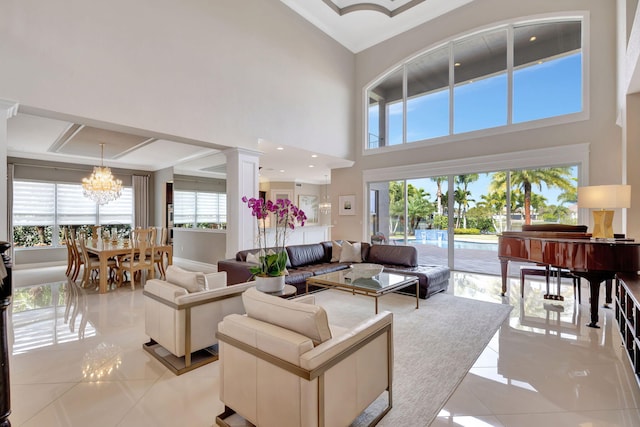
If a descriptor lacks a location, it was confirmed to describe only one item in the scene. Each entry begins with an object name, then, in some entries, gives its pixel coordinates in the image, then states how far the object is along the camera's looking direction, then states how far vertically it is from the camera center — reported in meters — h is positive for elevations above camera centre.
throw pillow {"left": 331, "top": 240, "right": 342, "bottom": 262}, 5.93 -0.82
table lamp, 3.58 +0.10
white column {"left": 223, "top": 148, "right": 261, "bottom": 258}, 5.75 +0.32
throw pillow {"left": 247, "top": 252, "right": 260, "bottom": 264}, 4.40 -0.71
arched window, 5.75 +2.82
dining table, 5.04 -0.71
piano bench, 4.27 -0.95
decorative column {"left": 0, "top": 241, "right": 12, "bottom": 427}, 1.30 -0.59
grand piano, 3.02 -0.49
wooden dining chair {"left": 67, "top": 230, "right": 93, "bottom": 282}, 5.97 -0.89
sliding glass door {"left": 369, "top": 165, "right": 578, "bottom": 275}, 5.82 +0.01
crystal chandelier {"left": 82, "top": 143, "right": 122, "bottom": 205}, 6.76 +0.57
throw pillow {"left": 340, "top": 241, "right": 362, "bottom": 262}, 5.81 -0.83
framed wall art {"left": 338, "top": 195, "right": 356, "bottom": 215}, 8.74 +0.16
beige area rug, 2.04 -1.33
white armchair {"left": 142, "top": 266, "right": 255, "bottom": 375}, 2.49 -0.92
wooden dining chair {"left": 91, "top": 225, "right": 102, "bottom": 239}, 6.80 -0.51
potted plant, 2.70 -0.45
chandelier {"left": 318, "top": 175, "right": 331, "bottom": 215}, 12.54 +0.45
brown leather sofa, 4.42 -0.95
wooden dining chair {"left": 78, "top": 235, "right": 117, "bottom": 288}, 5.45 -0.97
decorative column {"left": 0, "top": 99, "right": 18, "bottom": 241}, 3.38 +0.73
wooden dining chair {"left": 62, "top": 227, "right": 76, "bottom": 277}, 6.24 -0.94
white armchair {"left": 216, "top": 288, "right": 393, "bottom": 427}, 1.44 -0.83
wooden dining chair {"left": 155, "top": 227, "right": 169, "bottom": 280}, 5.95 -0.85
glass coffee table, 3.66 -0.95
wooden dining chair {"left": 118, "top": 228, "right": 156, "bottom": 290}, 5.32 -0.84
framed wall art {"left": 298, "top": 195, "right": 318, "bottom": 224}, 13.89 +0.22
